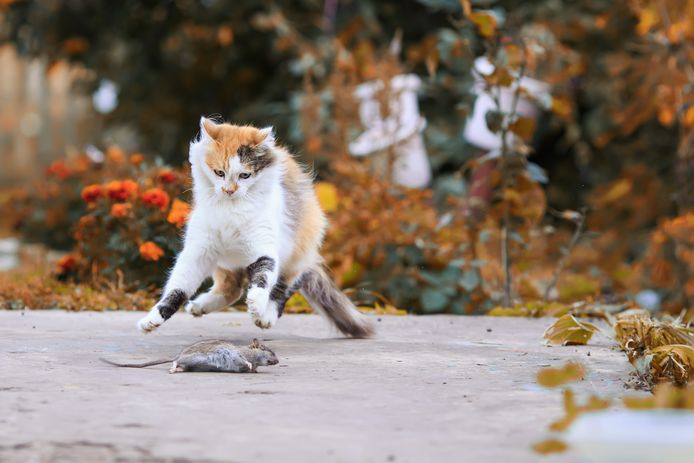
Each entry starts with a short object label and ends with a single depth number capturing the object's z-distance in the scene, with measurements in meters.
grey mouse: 5.89
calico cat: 6.83
